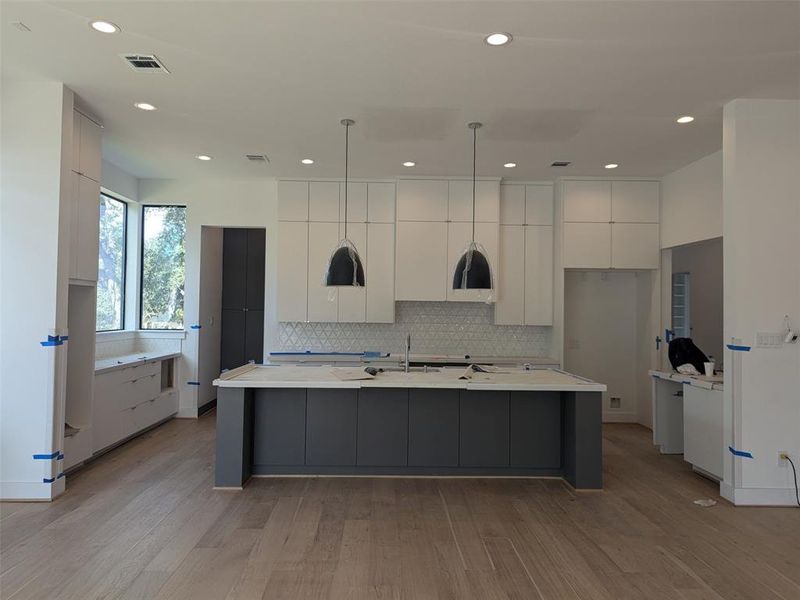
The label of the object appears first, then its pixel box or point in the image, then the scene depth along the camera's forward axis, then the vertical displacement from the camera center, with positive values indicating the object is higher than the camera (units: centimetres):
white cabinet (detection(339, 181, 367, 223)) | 652 +131
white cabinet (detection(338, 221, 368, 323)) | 647 +12
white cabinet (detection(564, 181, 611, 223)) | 632 +132
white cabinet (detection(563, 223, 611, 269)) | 629 +77
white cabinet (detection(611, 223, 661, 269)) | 626 +77
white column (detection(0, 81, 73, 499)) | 379 +15
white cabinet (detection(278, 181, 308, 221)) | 650 +132
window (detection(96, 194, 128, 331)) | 605 +43
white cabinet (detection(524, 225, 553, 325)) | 654 +43
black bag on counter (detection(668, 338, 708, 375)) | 487 -41
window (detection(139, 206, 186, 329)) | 673 +44
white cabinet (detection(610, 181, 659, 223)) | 630 +132
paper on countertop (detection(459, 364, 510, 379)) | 455 -57
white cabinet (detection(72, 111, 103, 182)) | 421 +130
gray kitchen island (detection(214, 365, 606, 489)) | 431 -103
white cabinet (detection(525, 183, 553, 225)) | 659 +132
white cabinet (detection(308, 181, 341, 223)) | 651 +133
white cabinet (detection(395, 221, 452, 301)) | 638 +53
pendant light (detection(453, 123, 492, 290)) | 425 +30
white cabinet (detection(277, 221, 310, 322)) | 646 +35
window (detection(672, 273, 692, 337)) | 709 +4
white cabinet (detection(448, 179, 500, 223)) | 641 +131
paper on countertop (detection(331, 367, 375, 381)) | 415 -57
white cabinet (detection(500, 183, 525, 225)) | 658 +132
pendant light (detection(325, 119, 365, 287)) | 428 +31
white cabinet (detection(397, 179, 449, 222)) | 639 +131
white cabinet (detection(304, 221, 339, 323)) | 646 +42
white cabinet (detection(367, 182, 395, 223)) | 653 +129
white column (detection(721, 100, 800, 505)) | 393 +19
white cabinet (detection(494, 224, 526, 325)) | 653 +38
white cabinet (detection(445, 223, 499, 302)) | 638 +82
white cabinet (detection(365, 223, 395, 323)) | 649 +42
